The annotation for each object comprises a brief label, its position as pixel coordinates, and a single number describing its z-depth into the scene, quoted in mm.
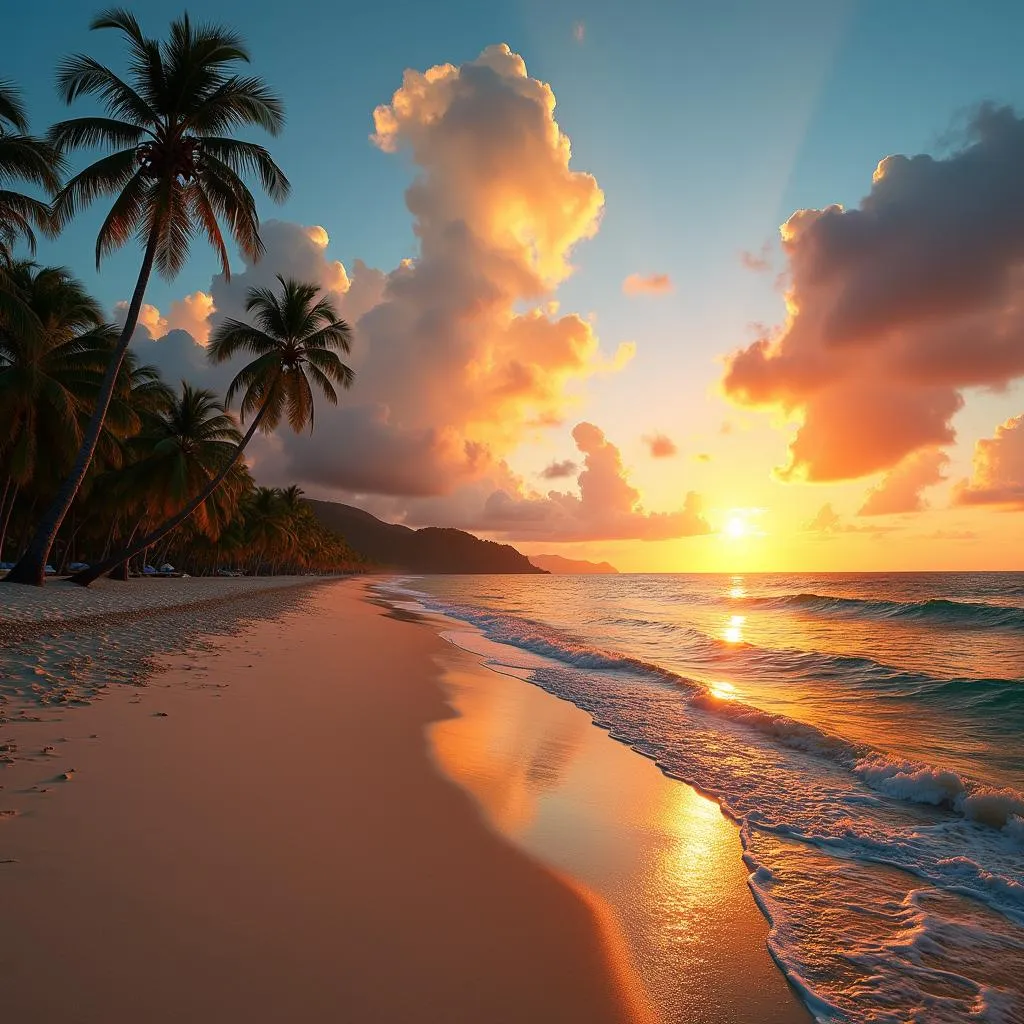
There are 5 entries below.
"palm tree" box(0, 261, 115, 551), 20672
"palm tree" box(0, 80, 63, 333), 15703
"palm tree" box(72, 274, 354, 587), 23922
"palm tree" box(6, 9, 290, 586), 15906
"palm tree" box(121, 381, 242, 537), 29047
